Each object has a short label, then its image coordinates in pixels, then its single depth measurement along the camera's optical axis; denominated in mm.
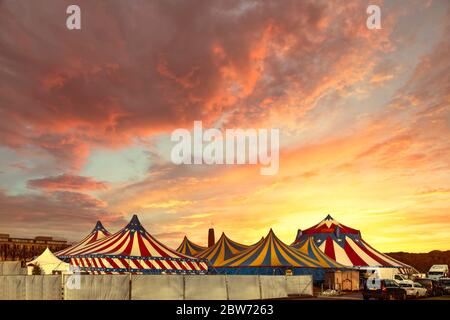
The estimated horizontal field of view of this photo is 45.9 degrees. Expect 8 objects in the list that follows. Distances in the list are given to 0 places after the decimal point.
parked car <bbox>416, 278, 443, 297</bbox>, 32906
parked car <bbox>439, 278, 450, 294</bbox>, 33994
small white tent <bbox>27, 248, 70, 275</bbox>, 37844
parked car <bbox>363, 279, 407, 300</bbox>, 27688
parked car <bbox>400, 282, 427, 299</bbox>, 29234
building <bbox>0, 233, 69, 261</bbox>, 90062
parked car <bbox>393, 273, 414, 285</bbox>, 37400
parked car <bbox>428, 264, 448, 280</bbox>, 46369
